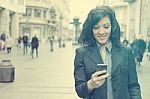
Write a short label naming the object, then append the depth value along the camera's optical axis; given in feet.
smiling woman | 9.19
